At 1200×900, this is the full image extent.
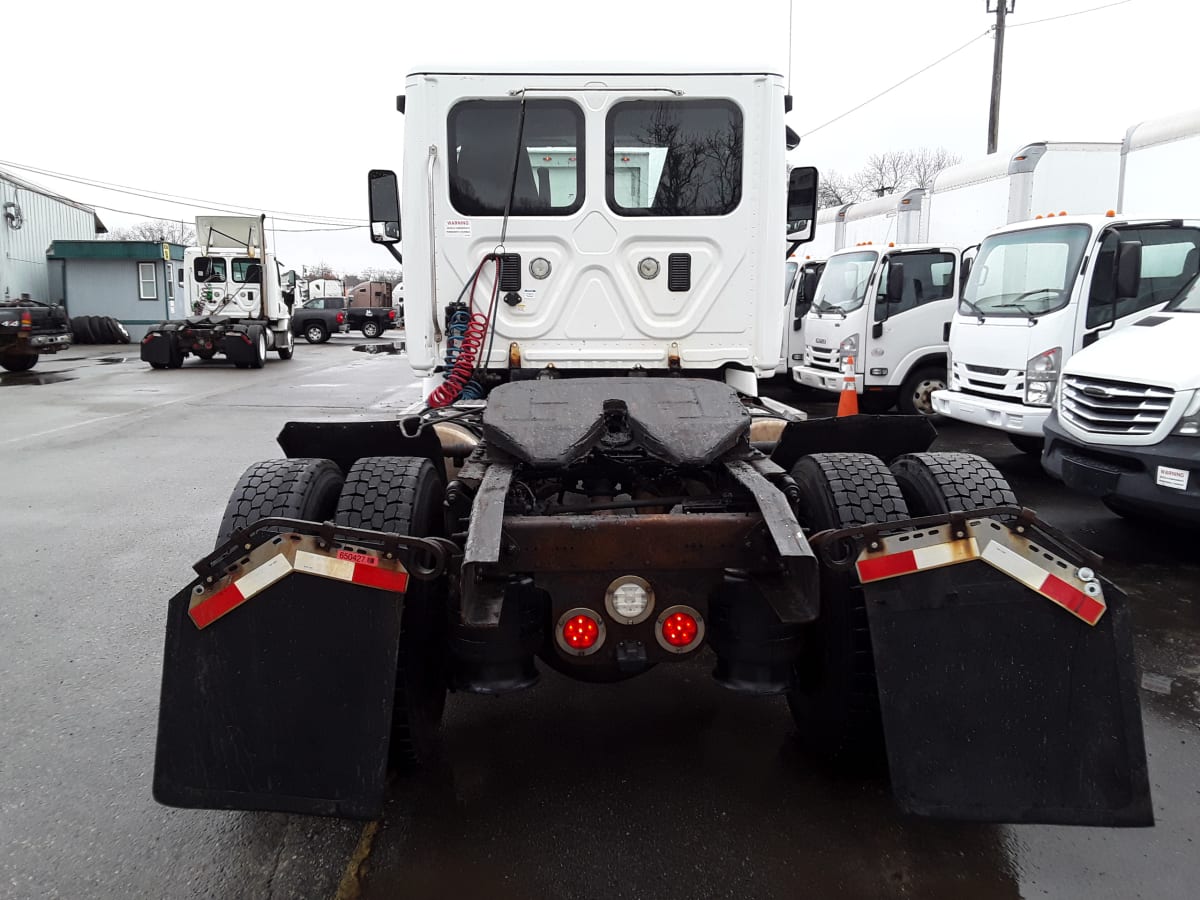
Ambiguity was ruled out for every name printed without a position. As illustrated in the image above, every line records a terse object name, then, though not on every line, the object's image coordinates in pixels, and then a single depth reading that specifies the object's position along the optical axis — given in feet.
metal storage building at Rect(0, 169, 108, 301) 100.12
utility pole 74.74
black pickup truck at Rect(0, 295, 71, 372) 62.90
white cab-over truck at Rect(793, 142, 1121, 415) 32.78
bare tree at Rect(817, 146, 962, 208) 152.16
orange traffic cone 33.96
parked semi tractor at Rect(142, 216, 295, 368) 72.23
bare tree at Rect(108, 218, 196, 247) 245.84
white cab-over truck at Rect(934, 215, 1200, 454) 25.29
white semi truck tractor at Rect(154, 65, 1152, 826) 7.77
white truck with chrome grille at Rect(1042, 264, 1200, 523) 17.78
